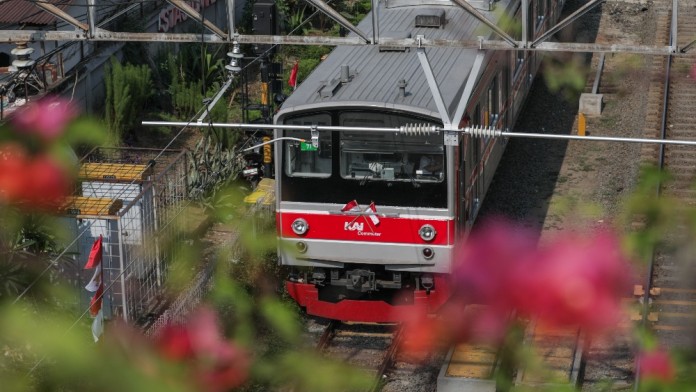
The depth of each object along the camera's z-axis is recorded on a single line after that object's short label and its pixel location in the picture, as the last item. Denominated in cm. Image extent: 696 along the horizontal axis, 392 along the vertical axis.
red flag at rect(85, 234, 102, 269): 1964
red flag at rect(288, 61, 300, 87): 2985
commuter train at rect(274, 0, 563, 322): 2094
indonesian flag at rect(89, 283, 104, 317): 1914
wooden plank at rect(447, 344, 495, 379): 2001
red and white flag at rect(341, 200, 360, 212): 2136
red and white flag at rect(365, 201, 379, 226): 2130
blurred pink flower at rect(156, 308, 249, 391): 1317
